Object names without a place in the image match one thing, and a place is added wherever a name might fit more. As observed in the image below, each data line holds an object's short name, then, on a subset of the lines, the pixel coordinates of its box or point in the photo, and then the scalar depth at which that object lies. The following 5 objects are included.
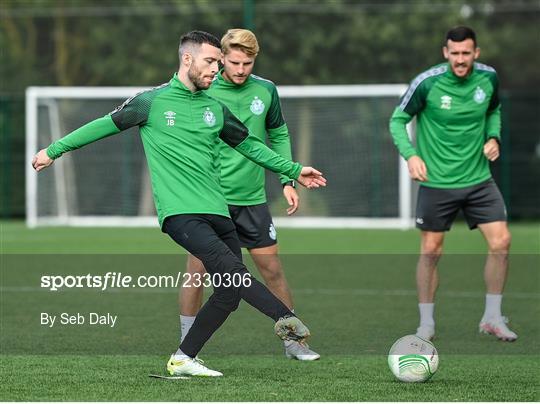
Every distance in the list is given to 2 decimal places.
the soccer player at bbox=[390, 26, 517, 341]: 18.41
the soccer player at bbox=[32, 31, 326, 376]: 13.65
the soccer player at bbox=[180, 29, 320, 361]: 16.06
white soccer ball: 13.69
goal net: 45.50
